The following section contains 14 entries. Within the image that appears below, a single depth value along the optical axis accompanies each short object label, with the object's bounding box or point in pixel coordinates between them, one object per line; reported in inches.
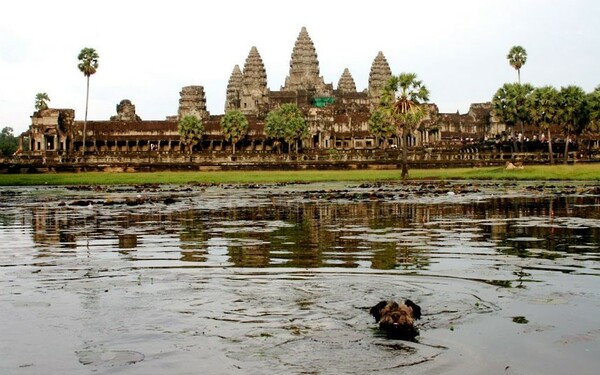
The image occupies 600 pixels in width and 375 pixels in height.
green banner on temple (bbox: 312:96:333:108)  6820.9
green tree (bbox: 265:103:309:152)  5147.6
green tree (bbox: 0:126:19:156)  6724.4
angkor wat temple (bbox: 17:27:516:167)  5305.1
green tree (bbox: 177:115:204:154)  5275.6
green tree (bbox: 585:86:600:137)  3703.2
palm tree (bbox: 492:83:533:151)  4105.1
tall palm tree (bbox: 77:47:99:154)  4359.0
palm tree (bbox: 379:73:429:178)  2765.7
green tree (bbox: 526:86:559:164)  3686.0
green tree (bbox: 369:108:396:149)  5187.0
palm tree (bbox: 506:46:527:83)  4483.3
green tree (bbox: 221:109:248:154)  5329.7
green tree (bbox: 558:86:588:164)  3641.7
